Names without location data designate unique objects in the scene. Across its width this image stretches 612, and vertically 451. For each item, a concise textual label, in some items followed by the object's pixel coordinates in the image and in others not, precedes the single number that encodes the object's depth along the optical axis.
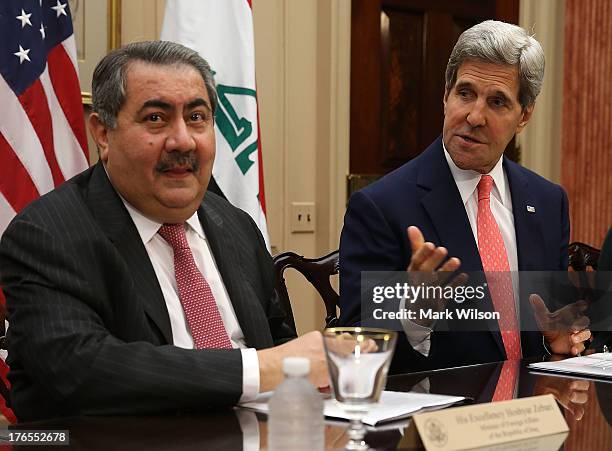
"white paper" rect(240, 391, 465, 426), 1.44
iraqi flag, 3.39
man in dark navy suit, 2.36
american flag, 2.89
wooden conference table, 1.29
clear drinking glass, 1.14
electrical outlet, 4.23
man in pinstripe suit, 1.52
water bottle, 1.11
